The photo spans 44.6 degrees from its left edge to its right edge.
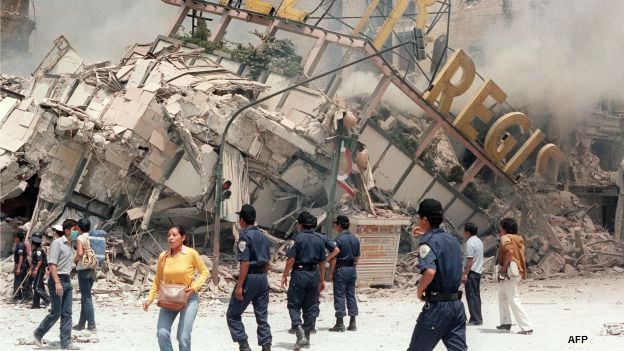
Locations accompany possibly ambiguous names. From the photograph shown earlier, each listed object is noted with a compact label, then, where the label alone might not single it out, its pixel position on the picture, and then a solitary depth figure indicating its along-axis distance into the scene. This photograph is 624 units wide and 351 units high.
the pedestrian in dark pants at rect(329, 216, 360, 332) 10.53
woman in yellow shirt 6.91
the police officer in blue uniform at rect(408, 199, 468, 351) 5.70
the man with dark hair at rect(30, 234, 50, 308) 12.57
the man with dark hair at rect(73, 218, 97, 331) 9.38
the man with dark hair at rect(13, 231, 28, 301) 13.40
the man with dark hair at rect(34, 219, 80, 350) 8.67
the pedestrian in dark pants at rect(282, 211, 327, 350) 9.02
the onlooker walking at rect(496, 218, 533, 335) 10.00
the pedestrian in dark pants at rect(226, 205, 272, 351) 7.86
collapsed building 16.42
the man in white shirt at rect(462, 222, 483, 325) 10.71
